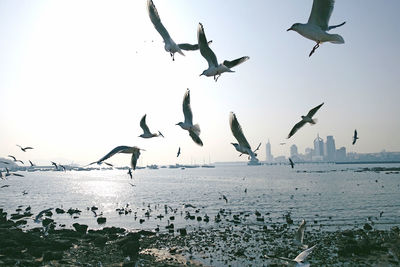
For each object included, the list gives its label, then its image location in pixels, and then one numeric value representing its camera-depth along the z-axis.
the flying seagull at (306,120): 7.46
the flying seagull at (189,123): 6.83
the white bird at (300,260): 6.03
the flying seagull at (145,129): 8.56
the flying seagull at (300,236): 7.93
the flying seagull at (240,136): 6.47
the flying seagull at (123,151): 6.01
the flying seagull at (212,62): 6.03
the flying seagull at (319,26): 5.50
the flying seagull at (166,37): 6.46
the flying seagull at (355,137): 14.94
